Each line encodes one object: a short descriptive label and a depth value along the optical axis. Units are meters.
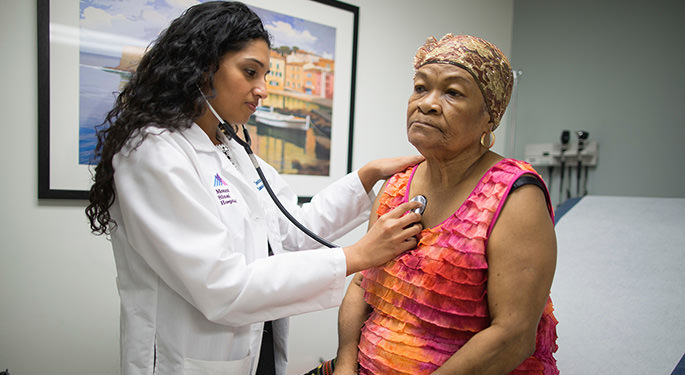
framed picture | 1.48
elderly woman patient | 0.79
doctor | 0.88
